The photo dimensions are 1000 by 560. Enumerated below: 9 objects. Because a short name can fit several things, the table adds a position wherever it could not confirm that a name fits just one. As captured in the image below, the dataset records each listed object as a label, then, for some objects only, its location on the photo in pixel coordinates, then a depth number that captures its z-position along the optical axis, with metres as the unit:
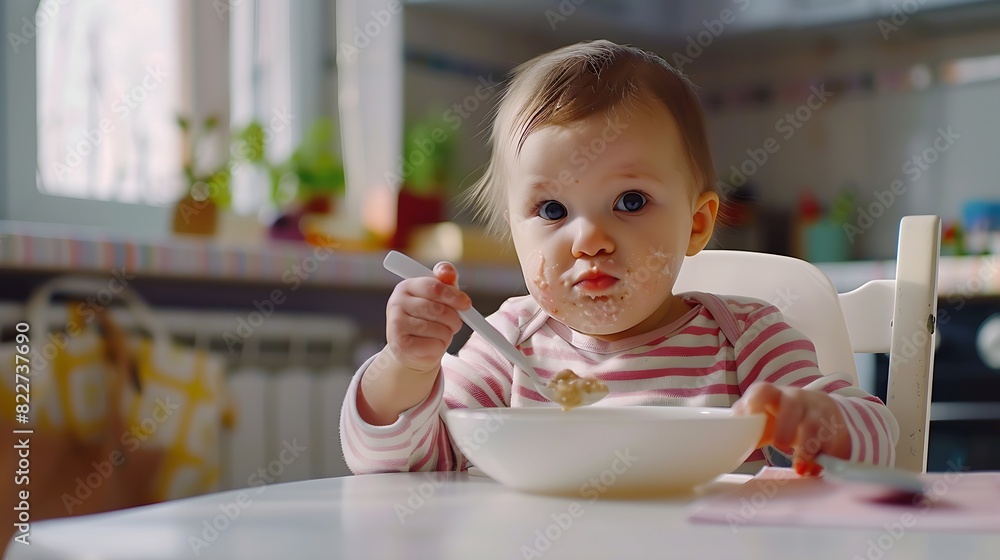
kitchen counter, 1.74
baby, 0.75
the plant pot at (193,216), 2.24
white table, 0.42
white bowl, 0.56
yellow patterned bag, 1.67
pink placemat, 0.49
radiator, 2.11
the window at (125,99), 2.02
